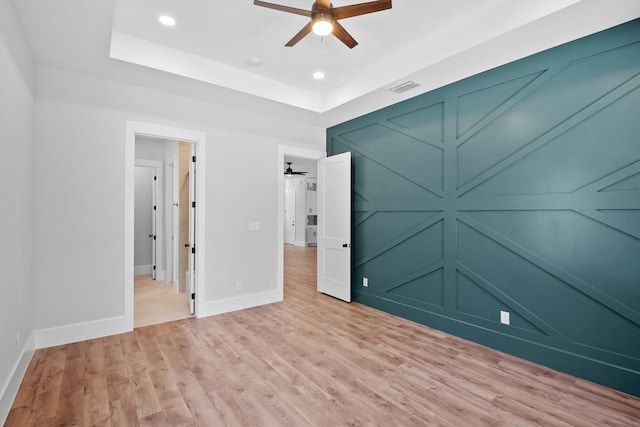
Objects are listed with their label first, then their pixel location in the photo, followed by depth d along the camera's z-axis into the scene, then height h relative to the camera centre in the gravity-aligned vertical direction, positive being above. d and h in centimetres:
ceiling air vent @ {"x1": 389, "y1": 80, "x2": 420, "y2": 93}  371 +156
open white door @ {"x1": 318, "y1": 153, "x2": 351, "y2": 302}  493 -25
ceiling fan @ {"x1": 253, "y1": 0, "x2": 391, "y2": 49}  229 +154
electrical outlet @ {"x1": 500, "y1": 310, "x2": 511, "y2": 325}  318 -110
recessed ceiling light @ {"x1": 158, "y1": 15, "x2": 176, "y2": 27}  294 +185
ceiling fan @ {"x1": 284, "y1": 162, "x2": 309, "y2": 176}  1115 +141
